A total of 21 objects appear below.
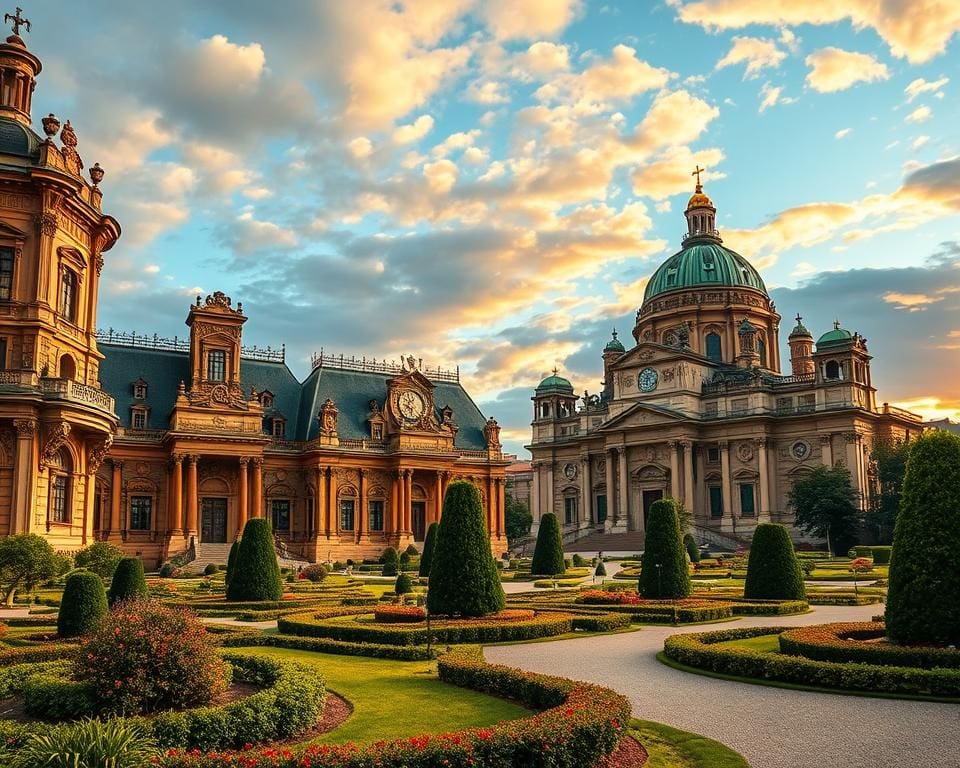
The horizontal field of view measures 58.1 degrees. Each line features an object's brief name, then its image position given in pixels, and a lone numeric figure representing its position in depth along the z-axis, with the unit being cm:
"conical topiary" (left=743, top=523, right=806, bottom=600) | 2709
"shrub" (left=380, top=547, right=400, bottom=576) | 4934
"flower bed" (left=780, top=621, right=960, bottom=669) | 1406
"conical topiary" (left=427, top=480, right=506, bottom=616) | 2223
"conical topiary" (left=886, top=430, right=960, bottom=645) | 1477
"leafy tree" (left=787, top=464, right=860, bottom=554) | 6078
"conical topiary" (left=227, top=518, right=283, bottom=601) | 2864
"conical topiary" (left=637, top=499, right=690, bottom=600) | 2795
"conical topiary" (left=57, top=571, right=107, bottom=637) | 1962
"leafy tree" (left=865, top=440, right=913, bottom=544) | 6162
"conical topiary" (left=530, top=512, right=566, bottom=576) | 4134
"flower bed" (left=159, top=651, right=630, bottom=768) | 870
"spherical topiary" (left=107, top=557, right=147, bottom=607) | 2319
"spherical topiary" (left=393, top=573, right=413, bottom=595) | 3288
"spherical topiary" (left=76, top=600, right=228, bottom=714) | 1166
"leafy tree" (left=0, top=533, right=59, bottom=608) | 2847
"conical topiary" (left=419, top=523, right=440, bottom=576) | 4025
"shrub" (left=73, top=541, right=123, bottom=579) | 3297
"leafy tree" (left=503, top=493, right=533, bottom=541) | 10225
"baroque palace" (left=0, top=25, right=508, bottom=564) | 3741
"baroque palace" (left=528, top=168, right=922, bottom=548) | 7031
